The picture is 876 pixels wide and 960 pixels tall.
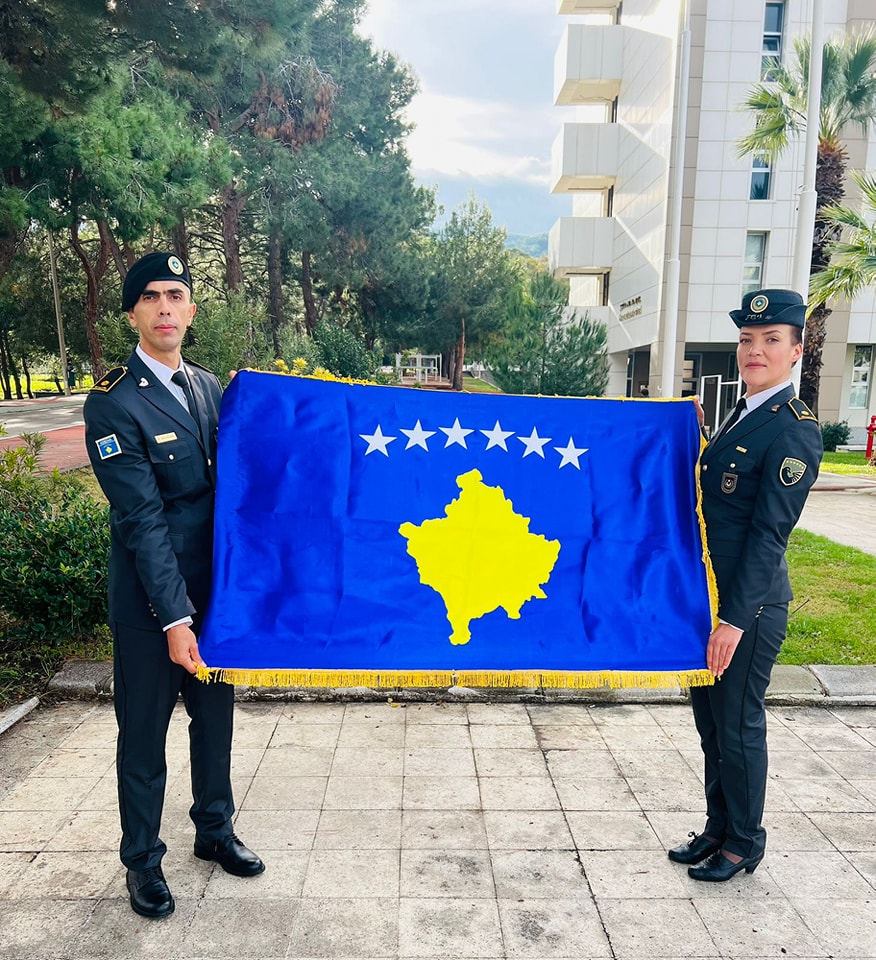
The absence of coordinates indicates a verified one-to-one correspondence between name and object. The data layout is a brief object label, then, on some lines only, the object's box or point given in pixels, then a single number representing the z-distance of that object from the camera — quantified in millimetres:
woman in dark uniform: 2592
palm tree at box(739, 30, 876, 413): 16266
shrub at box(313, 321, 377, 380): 18328
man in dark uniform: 2482
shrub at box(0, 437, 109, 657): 4605
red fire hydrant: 18039
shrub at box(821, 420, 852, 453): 22156
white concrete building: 22000
